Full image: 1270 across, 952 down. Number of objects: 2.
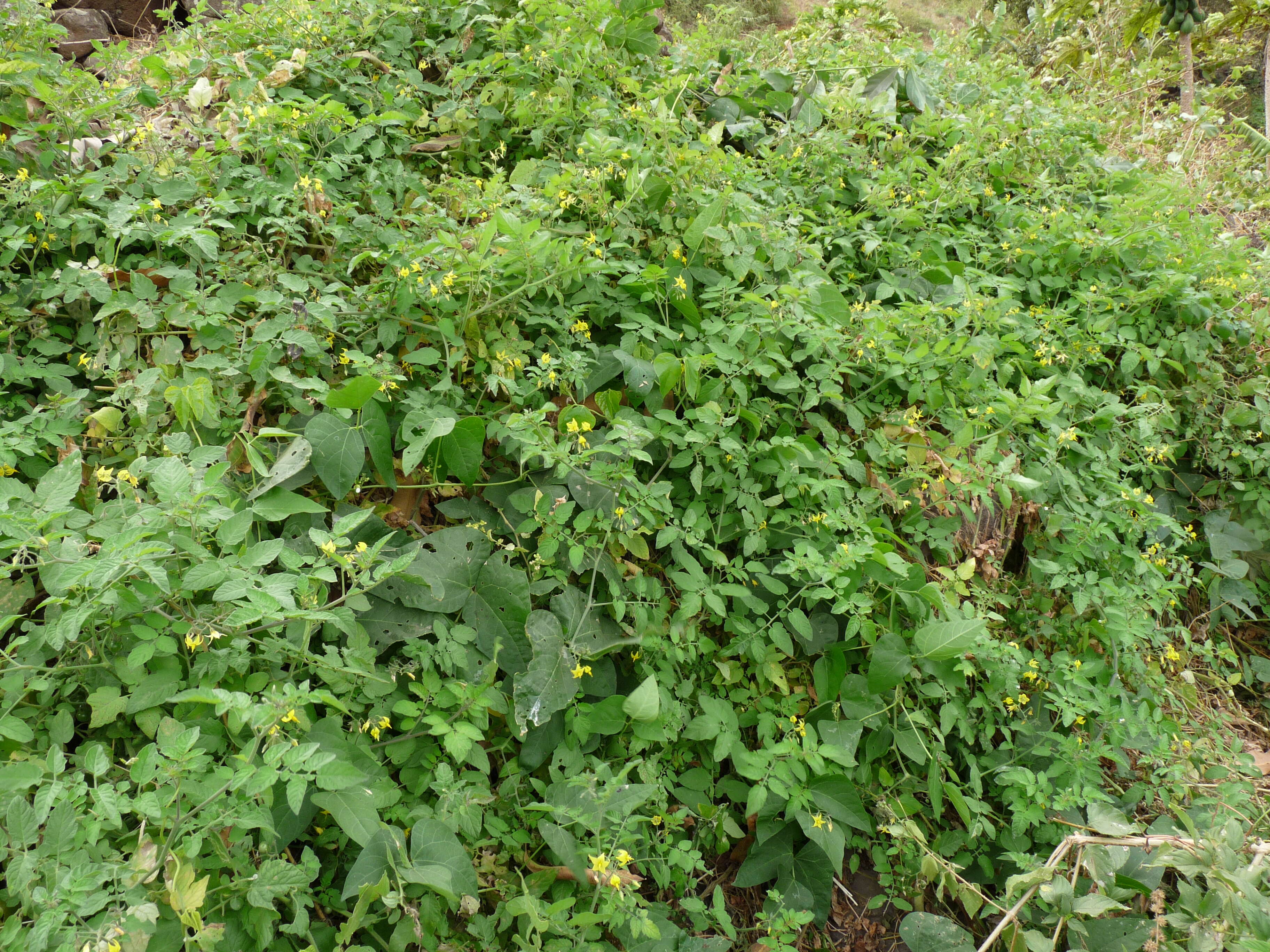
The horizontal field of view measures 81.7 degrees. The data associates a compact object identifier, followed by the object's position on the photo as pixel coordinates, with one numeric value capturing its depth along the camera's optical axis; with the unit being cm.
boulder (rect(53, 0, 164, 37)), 430
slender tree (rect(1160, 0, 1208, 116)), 748
